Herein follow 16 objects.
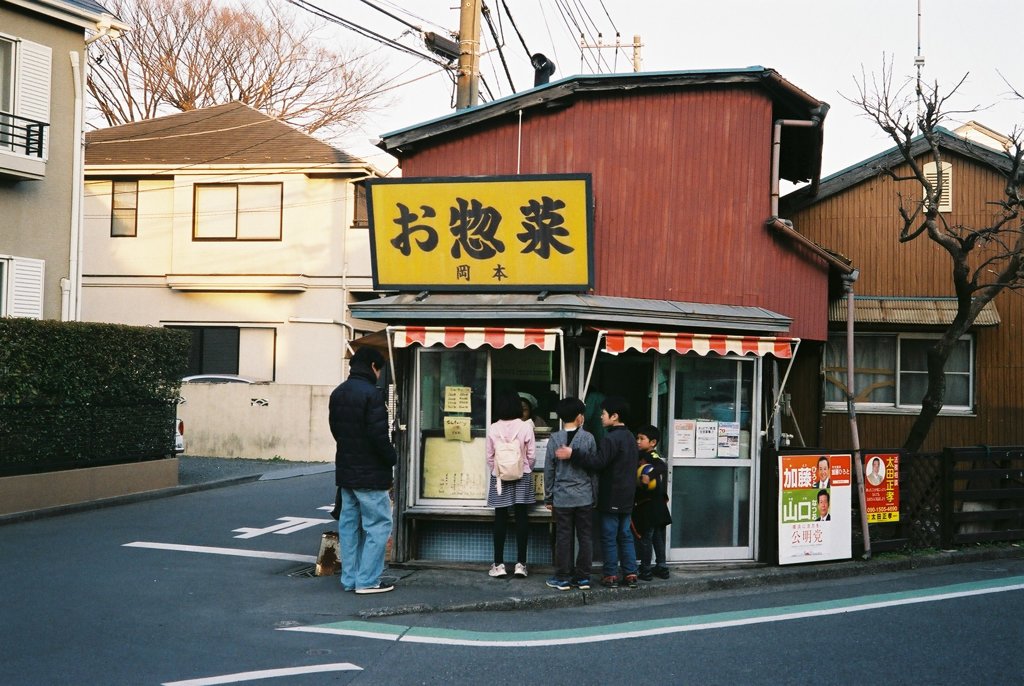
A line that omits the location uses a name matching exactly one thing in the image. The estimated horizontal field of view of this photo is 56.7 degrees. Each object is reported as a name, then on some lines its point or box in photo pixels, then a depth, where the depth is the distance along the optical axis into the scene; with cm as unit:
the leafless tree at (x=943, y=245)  1219
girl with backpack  945
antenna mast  1256
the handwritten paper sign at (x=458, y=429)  1023
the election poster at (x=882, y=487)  1120
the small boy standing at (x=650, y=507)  970
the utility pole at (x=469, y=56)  1292
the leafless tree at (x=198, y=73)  3362
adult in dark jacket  889
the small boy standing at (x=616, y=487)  927
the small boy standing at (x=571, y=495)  920
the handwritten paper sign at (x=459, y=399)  1025
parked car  2425
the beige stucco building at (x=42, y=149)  1619
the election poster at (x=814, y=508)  1045
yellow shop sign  998
